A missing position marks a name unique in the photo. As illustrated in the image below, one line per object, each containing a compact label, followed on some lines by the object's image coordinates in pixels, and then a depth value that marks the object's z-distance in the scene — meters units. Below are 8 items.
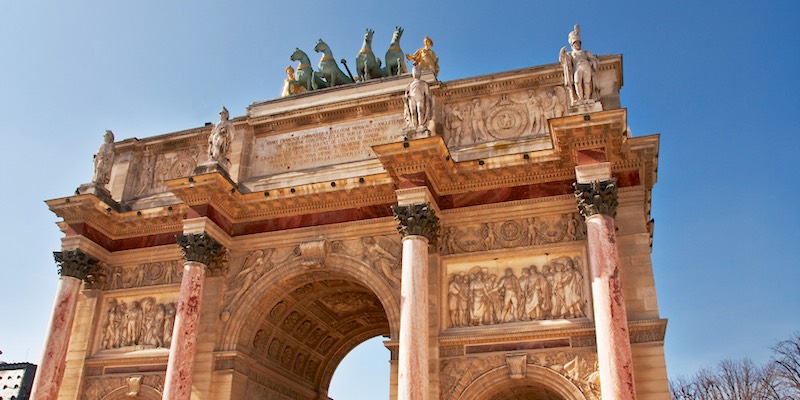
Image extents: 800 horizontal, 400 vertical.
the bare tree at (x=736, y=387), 37.69
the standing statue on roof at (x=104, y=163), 20.88
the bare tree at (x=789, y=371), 35.88
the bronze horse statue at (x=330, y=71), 22.64
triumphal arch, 15.52
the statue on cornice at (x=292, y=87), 23.02
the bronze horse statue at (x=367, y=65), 22.48
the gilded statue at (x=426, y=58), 20.84
